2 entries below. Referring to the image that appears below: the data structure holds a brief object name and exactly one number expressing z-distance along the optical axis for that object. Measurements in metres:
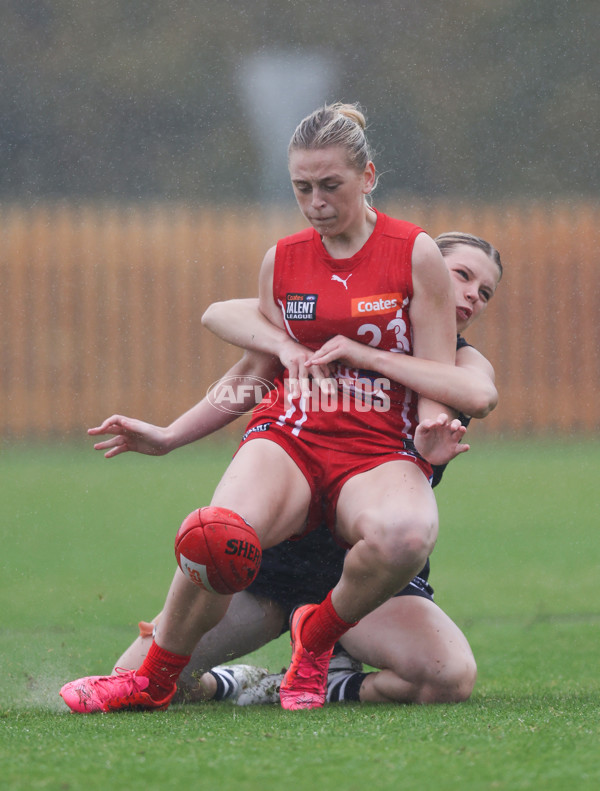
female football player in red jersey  22.35
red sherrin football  22.20
